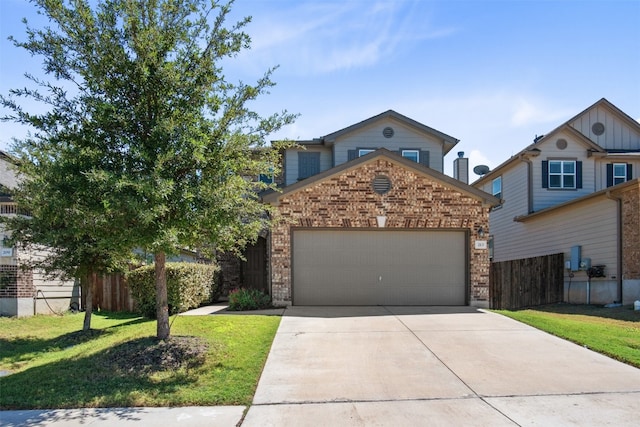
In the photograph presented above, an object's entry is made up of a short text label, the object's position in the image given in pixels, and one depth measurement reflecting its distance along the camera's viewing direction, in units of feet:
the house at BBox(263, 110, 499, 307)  42.47
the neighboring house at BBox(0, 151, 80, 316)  42.73
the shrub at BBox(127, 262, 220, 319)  38.96
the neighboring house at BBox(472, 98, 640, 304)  48.19
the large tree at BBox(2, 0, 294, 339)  22.98
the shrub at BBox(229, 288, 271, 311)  40.99
